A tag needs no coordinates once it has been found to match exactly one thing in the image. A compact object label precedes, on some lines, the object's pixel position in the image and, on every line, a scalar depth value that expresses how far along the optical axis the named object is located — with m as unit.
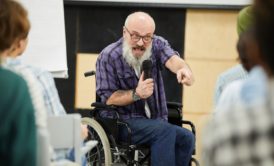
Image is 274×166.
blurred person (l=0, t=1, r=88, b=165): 3.15
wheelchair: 4.54
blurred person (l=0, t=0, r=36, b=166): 2.53
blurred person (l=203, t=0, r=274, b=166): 1.84
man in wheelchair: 4.65
